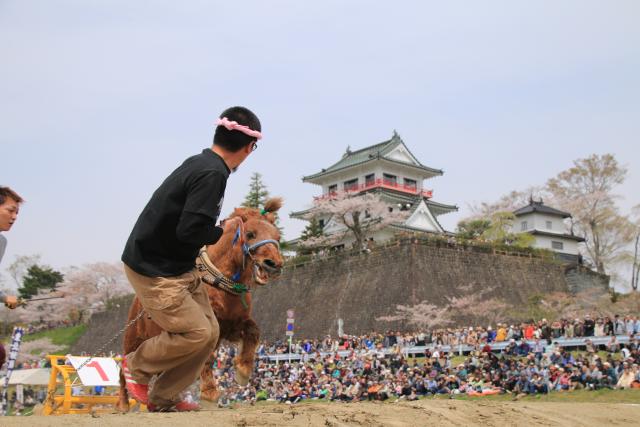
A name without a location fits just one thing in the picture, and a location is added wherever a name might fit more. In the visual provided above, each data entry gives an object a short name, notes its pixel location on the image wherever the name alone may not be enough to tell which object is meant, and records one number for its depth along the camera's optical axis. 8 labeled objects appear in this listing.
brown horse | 6.86
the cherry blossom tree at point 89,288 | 70.12
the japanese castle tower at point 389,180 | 53.25
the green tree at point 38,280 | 73.57
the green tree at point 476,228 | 50.41
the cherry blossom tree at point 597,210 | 52.06
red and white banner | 8.72
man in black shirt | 4.74
